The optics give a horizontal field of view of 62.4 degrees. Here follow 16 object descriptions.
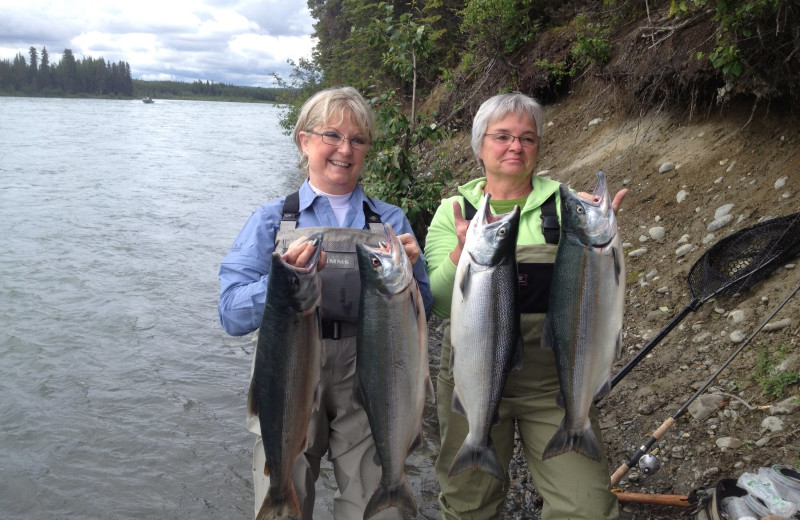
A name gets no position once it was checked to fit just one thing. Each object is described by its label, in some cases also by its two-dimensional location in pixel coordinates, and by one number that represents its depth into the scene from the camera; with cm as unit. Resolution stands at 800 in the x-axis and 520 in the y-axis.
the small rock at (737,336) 505
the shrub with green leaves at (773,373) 441
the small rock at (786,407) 421
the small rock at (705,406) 462
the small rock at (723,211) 648
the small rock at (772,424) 418
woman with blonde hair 322
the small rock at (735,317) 520
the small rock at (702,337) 537
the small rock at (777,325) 485
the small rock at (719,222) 638
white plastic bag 333
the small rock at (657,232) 702
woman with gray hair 325
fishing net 511
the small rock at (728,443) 427
